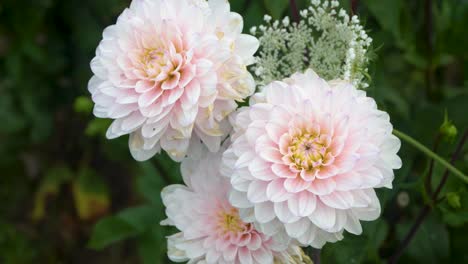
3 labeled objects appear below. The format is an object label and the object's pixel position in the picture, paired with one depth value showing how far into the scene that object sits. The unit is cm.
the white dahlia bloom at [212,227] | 73
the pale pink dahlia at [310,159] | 67
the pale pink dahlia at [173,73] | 70
